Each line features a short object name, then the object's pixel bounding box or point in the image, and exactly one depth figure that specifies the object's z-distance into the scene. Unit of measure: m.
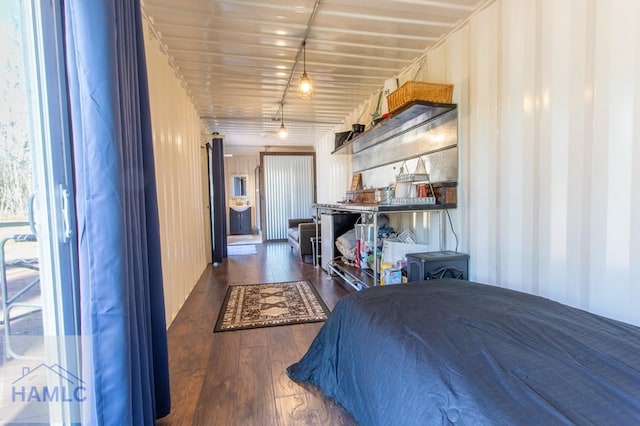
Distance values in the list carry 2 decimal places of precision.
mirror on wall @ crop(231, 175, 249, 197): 9.52
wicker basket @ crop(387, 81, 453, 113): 2.53
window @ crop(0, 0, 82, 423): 0.97
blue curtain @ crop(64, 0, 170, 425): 1.01
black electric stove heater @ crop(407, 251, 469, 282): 2.34
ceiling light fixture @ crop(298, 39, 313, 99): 2.78
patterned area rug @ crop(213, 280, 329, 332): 2.77
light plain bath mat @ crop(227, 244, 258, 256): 6.36
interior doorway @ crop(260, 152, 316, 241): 7.97
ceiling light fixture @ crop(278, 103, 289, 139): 4.80
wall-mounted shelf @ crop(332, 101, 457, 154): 2.58
